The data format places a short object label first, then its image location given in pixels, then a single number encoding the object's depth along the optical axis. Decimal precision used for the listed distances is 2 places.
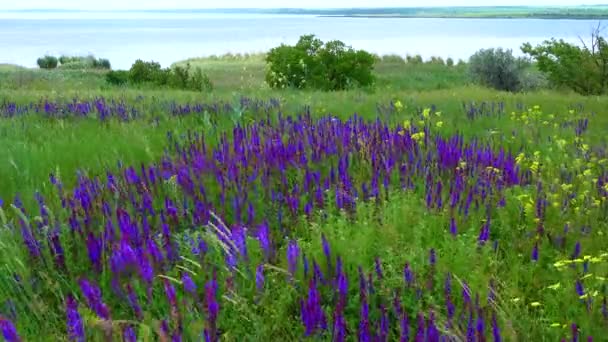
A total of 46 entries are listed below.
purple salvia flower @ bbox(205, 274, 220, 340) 1.85
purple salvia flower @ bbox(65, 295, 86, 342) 1.75
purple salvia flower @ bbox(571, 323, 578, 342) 1.67
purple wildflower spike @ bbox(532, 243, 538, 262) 2.48
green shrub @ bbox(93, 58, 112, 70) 46.31
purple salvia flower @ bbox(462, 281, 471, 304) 2.05
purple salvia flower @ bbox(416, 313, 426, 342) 1.79
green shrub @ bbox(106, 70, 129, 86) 23.73
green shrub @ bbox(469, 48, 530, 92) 24.72
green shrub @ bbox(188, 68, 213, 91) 17.62
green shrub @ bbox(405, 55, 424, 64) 45.78
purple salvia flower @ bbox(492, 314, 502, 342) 1.73
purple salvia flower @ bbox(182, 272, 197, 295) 2.16
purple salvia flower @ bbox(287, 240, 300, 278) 2.32
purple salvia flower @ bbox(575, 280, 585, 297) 2.12
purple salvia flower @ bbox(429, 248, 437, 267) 2.27
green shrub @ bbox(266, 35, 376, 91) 17.95
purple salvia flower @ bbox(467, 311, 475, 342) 1.80
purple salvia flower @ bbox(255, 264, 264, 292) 2.22
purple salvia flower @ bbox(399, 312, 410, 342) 1.85
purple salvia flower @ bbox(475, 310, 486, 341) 1.75
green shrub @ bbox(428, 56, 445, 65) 44.93
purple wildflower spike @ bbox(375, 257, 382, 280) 2.21
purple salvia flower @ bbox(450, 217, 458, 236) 2.62
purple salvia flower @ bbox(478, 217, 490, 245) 2.62
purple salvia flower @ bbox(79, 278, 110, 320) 1.96
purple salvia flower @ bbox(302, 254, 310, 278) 2.26
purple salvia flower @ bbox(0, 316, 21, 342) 1.67
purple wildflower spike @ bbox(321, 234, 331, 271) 2.34
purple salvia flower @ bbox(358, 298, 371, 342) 1.86
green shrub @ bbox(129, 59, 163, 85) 20.91
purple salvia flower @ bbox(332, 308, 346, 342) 1.82
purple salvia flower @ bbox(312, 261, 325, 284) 2.24
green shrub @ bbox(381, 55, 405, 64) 46.34
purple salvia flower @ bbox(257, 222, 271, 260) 2.46
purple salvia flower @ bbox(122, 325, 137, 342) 1.73
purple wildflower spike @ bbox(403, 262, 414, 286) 2.19
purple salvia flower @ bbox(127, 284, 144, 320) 2.10
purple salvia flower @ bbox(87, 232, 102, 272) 2.53
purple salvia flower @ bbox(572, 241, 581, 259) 2.42
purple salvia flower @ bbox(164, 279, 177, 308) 1.87
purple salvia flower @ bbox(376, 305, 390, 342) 1.86
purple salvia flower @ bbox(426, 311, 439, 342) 1.81
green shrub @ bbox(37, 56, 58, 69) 46.03
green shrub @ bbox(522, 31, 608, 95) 18.55
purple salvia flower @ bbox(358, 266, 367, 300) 2.07
